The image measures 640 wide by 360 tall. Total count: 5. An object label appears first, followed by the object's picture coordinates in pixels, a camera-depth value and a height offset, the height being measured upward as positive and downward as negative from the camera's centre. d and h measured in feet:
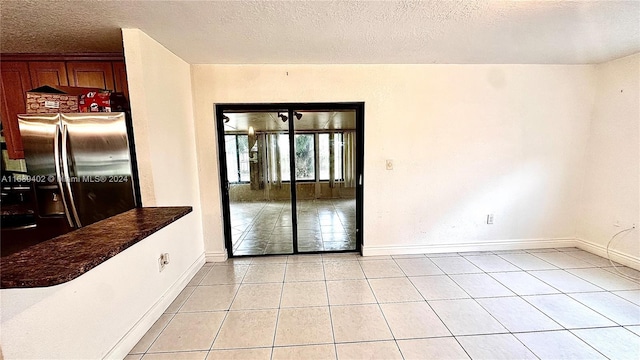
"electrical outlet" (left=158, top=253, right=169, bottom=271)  6.95 -2.85
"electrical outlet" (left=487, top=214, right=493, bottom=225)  10.51 -2.83
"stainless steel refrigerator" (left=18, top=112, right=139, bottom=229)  6.60 -0.07
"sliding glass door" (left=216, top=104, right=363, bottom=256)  10.13 -0.63
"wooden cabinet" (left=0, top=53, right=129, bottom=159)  7.88 +2.69
